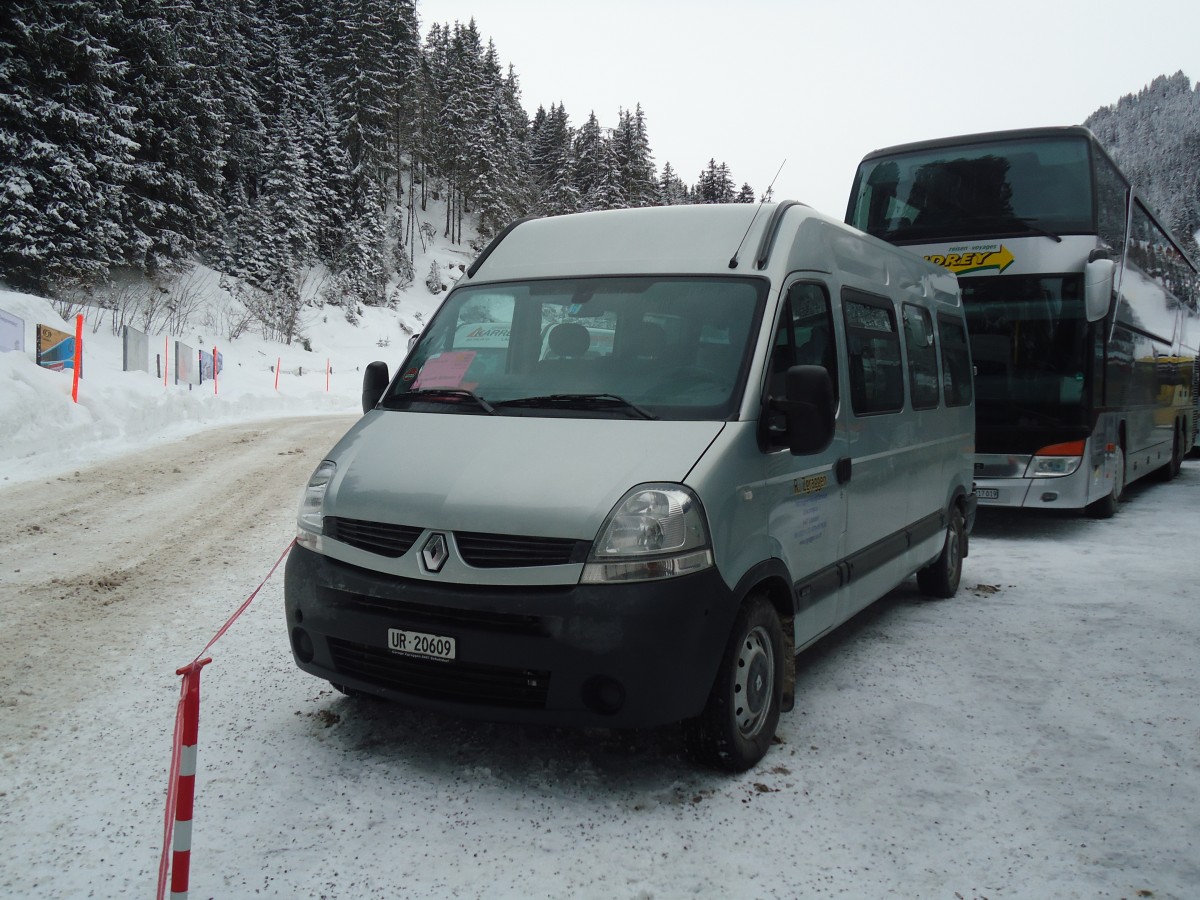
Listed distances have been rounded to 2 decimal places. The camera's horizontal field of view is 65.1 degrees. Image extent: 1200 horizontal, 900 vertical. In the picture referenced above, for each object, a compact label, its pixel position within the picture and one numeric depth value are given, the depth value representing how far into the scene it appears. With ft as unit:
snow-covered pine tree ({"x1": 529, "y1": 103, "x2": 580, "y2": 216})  234.19
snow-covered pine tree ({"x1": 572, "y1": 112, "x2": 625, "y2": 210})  199.52
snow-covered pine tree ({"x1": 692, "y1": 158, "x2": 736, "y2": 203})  247.29
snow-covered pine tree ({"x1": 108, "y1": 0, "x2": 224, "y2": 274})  110.01
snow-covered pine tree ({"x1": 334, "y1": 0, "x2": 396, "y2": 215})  194.80
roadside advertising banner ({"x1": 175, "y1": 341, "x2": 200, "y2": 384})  75.15
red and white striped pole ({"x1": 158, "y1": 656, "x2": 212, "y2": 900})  7.91
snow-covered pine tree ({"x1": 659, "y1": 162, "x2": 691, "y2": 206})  303.27
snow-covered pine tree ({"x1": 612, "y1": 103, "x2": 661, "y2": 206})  202.59
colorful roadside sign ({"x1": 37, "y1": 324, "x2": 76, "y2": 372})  53.26
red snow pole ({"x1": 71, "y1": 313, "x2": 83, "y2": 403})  49.26
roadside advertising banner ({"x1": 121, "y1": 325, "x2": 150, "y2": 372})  68.23
